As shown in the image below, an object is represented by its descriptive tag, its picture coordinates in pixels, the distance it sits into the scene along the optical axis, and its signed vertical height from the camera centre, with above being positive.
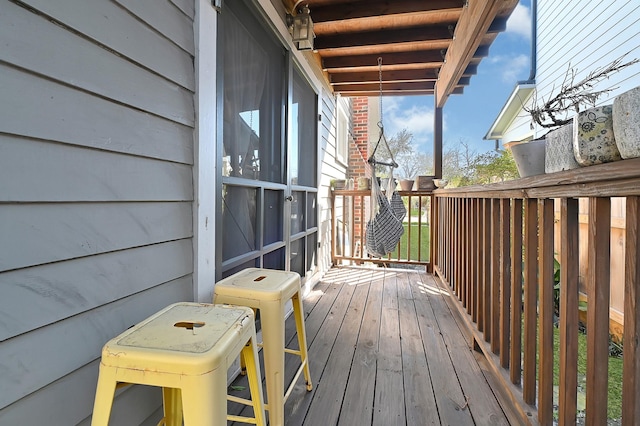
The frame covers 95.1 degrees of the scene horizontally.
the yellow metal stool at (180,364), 0.69 -0.38
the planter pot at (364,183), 4.13 +0.38
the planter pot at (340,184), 4.31 +0.38
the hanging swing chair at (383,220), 3.39 -0.11
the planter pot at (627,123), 0.64 +0.20
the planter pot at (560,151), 0.91 +0.20
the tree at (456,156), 6.77 +1.34
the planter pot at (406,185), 4.03 +0.35
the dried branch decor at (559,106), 1.05 +0.41
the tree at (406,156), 8.57 +1.63
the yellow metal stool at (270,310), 1.19 -0.42
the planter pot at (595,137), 0.74 +0.19
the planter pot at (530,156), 1.17 +0.22
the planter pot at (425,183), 3.96 +0.37
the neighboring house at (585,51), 2.71 +2.15
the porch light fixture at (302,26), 2.43 +1.53
